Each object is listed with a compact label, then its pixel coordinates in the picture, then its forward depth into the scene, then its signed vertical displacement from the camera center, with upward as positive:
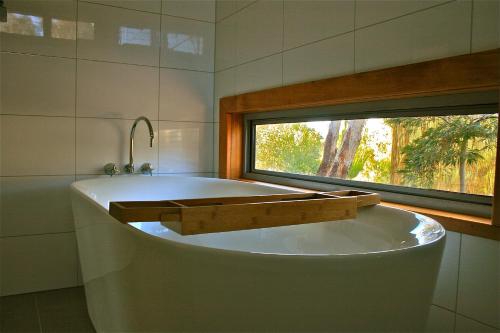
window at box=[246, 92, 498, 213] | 1.53 +0.01
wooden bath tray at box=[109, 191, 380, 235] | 1.09 -0.18
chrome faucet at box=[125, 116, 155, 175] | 2.65 -0.07
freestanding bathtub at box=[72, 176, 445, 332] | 0.86 -0.29
